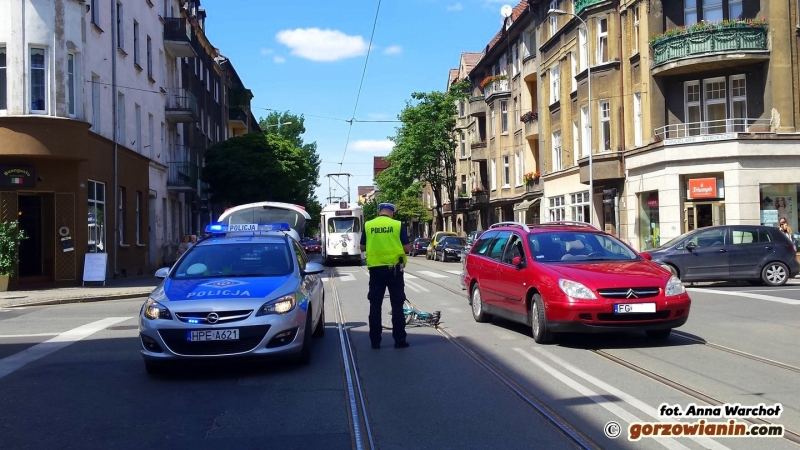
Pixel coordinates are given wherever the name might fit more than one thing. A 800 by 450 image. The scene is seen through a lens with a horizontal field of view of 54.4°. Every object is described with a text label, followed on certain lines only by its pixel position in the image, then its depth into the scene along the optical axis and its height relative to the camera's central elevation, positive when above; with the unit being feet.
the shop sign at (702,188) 88.22 +4.51
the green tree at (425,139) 185.26 +22.59
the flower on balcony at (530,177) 142.30 +10.05
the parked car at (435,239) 149.98 -1.19
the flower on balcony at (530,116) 141.07 +21.05
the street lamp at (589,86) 100.03 +18.90
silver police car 25.96 -2.61
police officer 32.27 -1.36
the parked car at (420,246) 182.28 -2.99
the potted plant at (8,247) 66.85 -0.43
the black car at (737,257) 62.28 -2.45
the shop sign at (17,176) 70.49 +6.00
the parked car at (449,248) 136.15 -2.74
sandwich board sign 74.23 -2.50
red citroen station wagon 30.35 -2.25
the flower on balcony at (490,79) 162.40 +32.24
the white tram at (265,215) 85.10 +2.45
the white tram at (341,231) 123.44 +0.59
